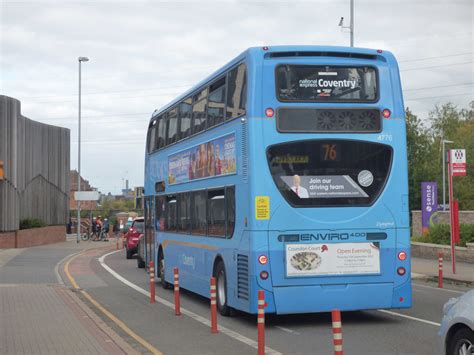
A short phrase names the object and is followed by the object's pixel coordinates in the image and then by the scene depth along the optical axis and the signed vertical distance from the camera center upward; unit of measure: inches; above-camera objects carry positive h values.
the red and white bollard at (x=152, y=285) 621.5 -51.1
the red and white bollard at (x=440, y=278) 740.6 -55.0
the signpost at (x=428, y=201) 1290.6 +35.0
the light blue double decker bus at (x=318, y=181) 472.4 +26.0
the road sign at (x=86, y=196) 2111.1 +80.9
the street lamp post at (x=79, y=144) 2059.5 +215.6
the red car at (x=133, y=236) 1256.8 -19.8
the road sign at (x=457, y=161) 845.8 +66.4
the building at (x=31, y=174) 1545.3 +121.4
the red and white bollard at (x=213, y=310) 458.3 -51.8
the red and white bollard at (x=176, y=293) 534.0 -49.6
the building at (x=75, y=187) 4645.7 +299.2
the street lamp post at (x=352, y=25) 1396.4 +361.3
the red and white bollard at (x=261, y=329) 357.7 -49.3
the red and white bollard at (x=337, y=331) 272.2 -38.6
